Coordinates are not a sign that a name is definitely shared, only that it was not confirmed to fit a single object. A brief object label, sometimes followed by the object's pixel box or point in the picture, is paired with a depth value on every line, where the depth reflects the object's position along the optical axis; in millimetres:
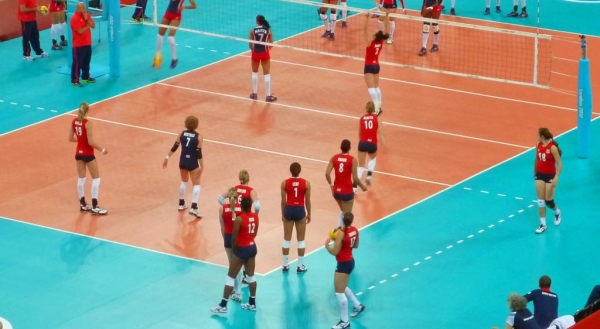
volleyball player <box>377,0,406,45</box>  34062
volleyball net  31859
